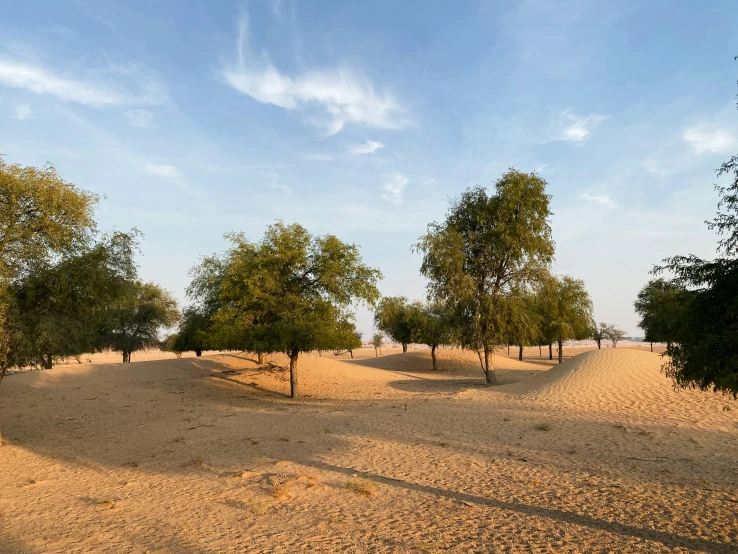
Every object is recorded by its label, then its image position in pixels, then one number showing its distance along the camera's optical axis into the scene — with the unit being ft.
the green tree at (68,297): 45.09
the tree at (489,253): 88.58
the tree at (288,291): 74.08
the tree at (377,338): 242.78
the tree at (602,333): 228.84
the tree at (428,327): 141.82
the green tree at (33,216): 42.98
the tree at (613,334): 282.97
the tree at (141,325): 136.36
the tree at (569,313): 149.38
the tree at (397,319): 155.94
